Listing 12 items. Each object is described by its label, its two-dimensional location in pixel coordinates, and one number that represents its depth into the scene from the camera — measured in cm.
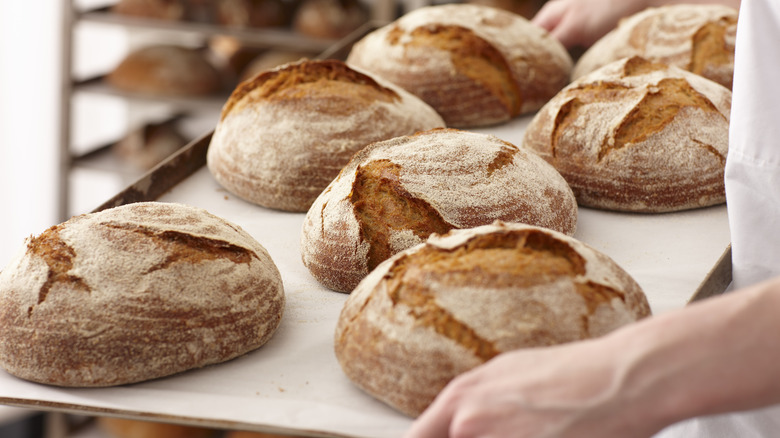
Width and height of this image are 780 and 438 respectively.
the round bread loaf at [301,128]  161
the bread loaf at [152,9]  382
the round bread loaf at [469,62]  196
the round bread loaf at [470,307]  94
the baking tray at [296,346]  101
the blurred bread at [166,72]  381
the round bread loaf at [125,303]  105
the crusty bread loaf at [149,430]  240
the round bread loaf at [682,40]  192
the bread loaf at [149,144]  384
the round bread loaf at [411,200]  129
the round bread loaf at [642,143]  156
